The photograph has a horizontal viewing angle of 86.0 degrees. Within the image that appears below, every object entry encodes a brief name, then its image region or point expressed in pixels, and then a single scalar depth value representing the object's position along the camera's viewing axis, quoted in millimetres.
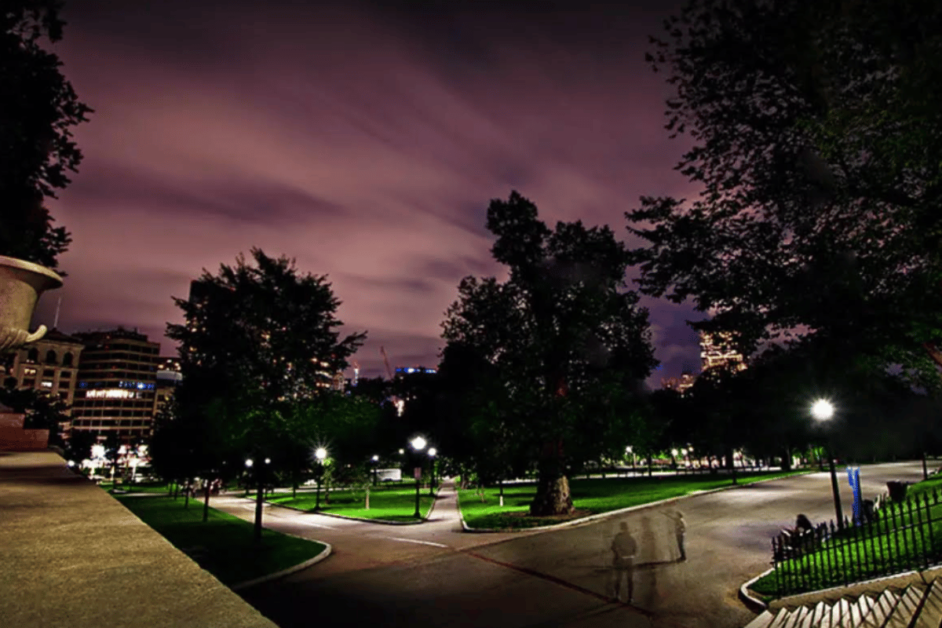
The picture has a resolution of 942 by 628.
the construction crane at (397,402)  81812
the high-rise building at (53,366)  131500
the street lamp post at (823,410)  16109
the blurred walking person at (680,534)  14930
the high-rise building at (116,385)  162250
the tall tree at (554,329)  25219
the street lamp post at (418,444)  28103
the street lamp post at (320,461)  27184
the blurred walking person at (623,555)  11820
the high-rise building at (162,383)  145800
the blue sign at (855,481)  17297
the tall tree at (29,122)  12008
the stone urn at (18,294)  4289
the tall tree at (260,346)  22359
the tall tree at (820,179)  9581
